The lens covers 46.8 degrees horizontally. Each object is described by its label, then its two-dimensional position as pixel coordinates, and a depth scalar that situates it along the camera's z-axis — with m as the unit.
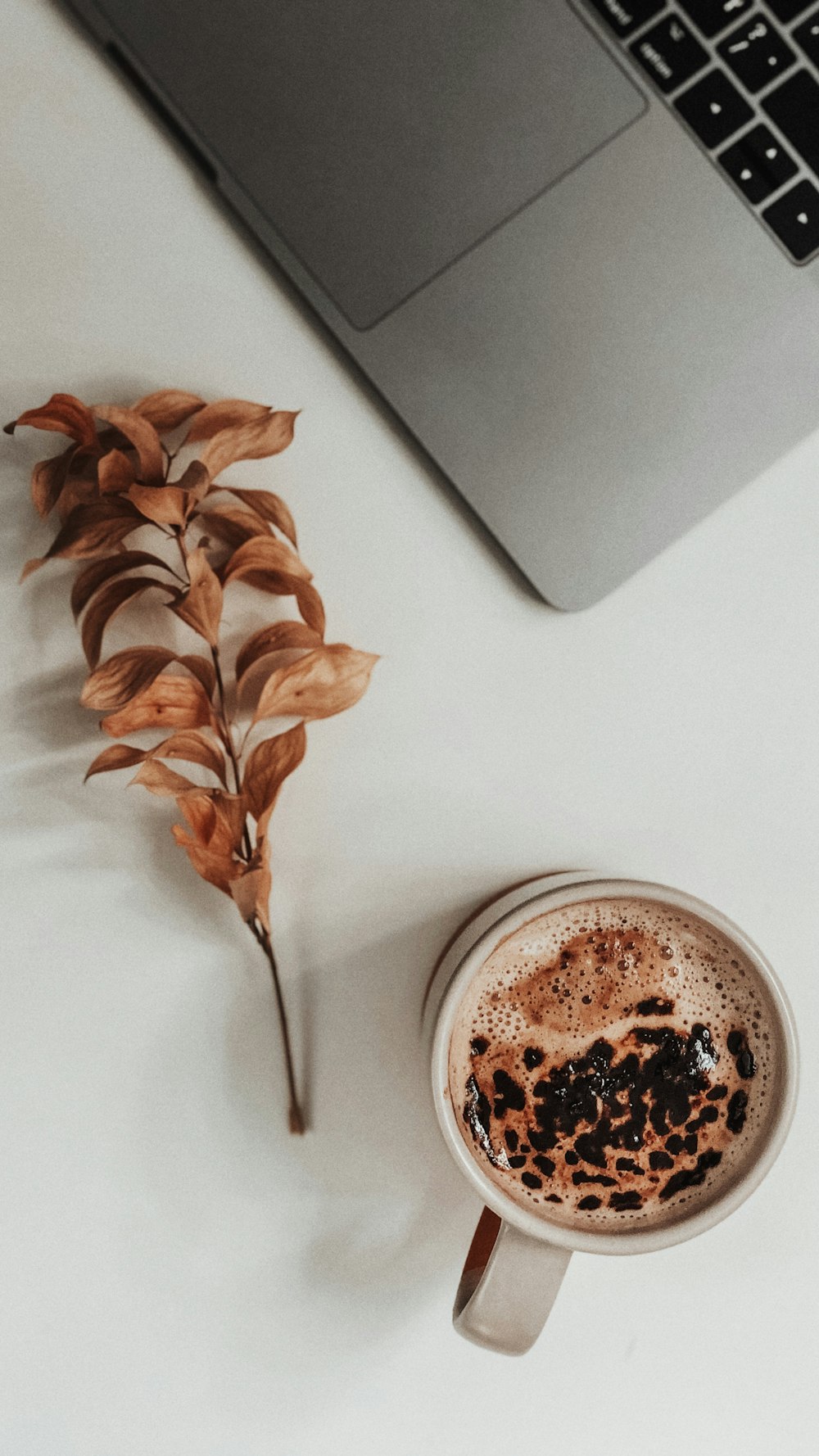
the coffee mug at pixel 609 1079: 0.49
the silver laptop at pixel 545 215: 0.47
